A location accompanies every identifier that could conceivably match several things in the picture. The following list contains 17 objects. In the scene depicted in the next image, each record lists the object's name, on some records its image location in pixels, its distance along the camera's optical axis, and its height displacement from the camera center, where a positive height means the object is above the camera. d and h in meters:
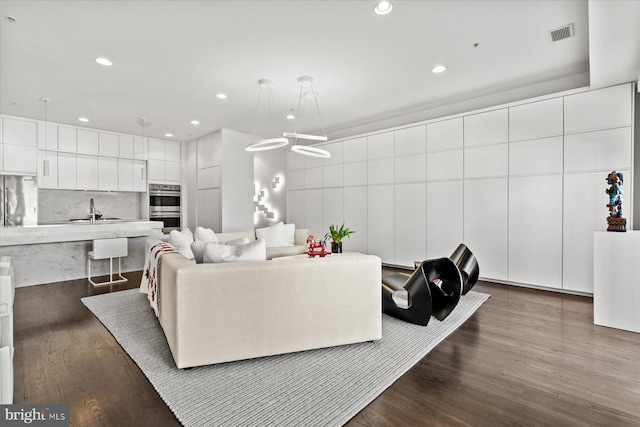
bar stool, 4.56 -0.55
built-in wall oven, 7.33 +0.20
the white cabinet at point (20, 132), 5.50 +1.46
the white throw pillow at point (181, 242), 3.59 -0.34
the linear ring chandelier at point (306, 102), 4.14 +1.75
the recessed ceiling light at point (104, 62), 3.43 +1.69
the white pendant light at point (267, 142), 4.06 +0.94
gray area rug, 1.68 -1.07
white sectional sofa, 2.10 -0.67
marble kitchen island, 4.16 -0.51
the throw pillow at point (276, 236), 5.13 -0.37
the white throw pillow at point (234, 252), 2.38 -0.30
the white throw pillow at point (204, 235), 4.18 -0.29
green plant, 3.90 -0.27
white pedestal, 2.85 -0.62
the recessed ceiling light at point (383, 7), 2.48 +1.67
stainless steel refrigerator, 5.64 +0.24
